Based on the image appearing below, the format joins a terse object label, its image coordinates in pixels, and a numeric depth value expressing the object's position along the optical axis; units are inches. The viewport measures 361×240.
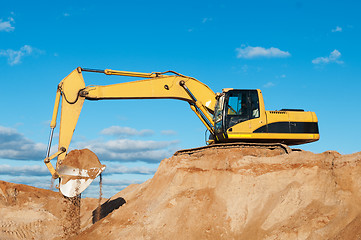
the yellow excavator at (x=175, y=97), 564.1
